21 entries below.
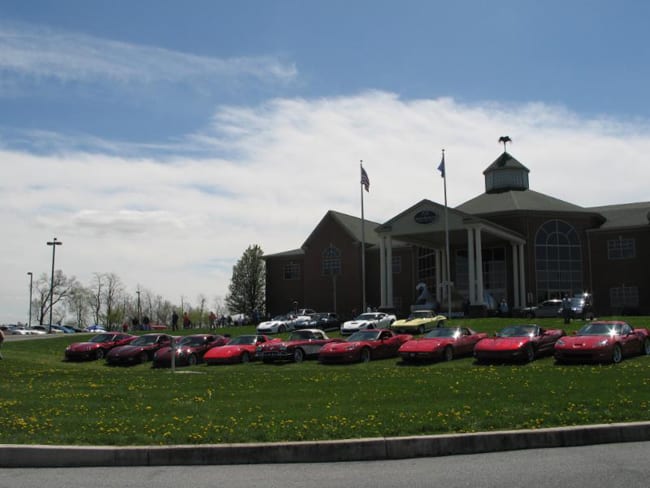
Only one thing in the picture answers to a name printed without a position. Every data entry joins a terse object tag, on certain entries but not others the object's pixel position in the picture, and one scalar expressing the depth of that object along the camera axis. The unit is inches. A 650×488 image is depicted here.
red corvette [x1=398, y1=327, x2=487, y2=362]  920.3
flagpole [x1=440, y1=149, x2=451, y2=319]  1849.2
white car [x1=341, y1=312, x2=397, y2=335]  1439.5
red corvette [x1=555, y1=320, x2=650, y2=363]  788.6
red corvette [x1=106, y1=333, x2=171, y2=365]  1128.8
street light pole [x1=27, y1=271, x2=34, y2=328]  4199.8
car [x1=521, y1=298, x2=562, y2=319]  1824.6
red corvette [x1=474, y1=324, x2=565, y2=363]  849.5
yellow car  1346.0
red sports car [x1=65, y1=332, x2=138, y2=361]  1213.7
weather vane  2817.4
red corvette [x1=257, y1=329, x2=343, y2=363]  1029.8
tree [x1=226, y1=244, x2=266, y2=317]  3690.9
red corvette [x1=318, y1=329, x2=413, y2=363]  971.6
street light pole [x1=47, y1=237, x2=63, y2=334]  2442.2
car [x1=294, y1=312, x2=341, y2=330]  1718.8
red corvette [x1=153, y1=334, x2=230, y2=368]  1067.9
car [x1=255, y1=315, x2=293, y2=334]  1649.9
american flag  1966.0
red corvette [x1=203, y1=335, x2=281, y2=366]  1050.7
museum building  2070.6
